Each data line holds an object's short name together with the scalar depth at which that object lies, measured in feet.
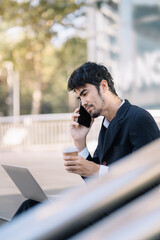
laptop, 7.94
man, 7.45
